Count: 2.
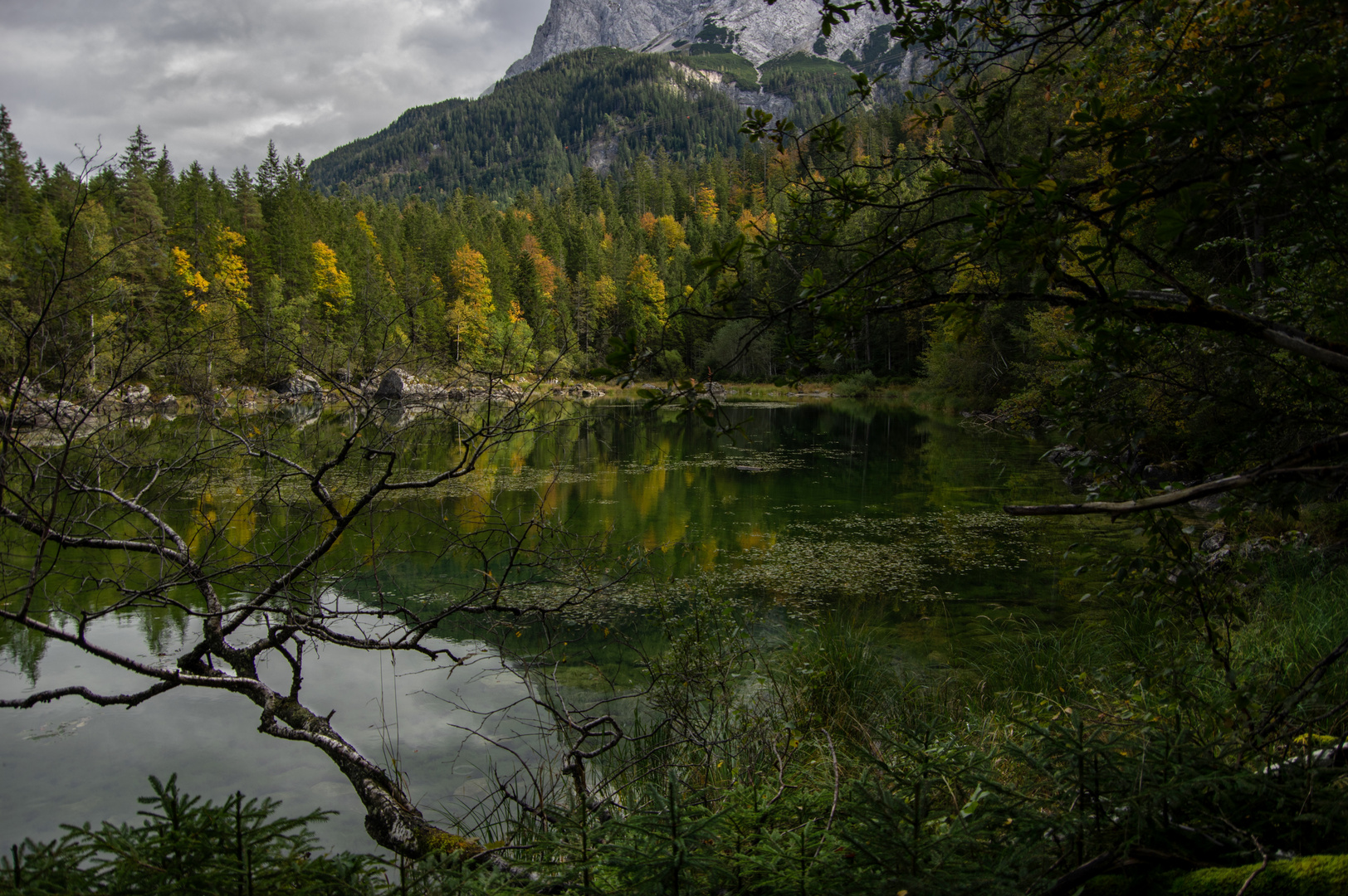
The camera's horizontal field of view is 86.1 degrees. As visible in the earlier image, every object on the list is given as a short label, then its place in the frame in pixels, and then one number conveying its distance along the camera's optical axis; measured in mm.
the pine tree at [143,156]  36344
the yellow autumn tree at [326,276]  40238
